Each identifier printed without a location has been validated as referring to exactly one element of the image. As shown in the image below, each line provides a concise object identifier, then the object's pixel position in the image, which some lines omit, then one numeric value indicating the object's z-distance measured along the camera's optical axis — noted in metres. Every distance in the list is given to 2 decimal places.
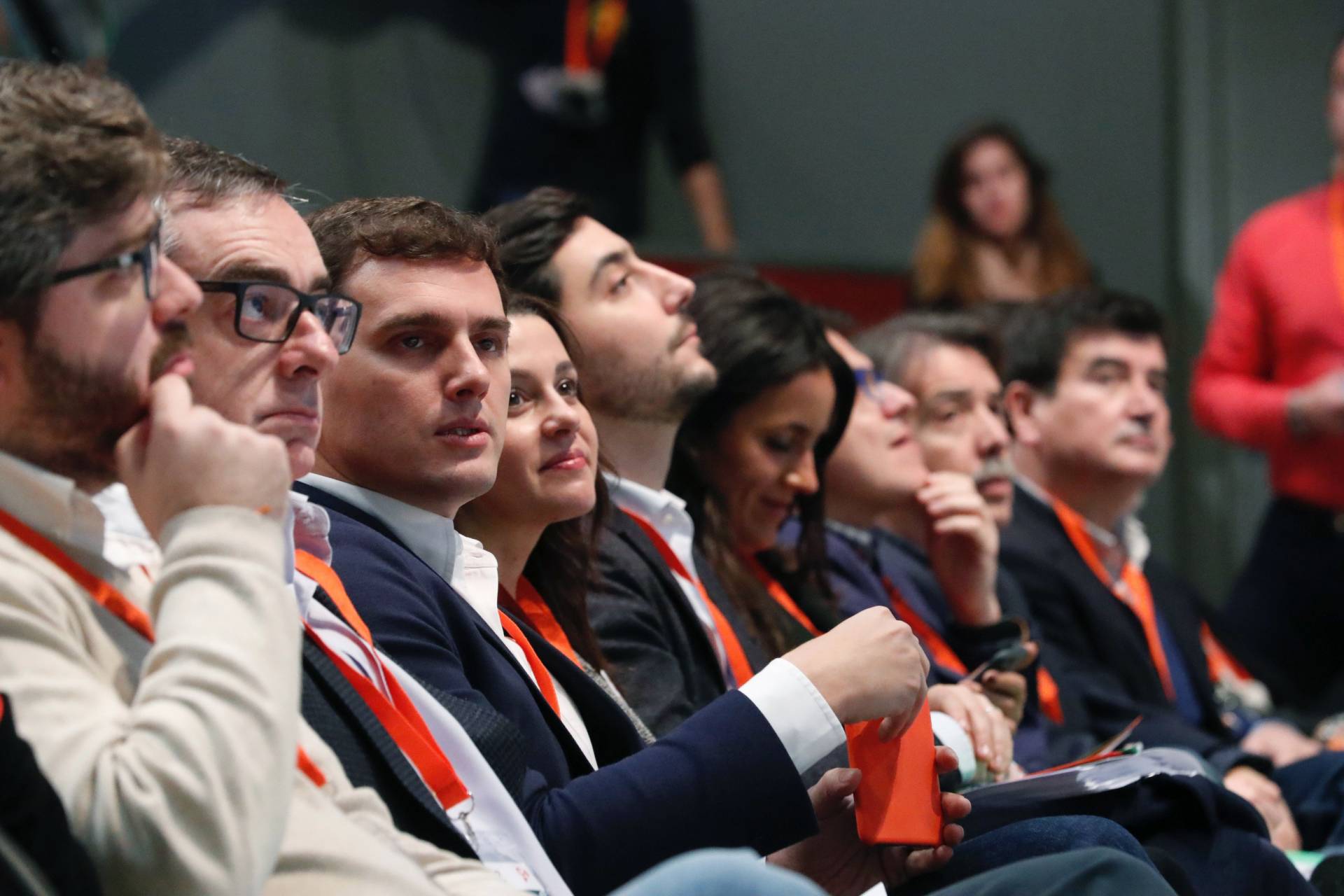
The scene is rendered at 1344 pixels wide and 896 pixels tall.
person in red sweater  9.17
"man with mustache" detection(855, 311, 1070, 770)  6.75
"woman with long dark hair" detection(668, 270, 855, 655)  6.06
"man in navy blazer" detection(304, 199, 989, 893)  3.49
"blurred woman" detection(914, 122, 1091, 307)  10.34
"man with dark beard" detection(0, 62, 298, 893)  2.40
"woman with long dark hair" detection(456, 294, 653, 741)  4.44
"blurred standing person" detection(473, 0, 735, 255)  10.72
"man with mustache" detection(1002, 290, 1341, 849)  6.58
